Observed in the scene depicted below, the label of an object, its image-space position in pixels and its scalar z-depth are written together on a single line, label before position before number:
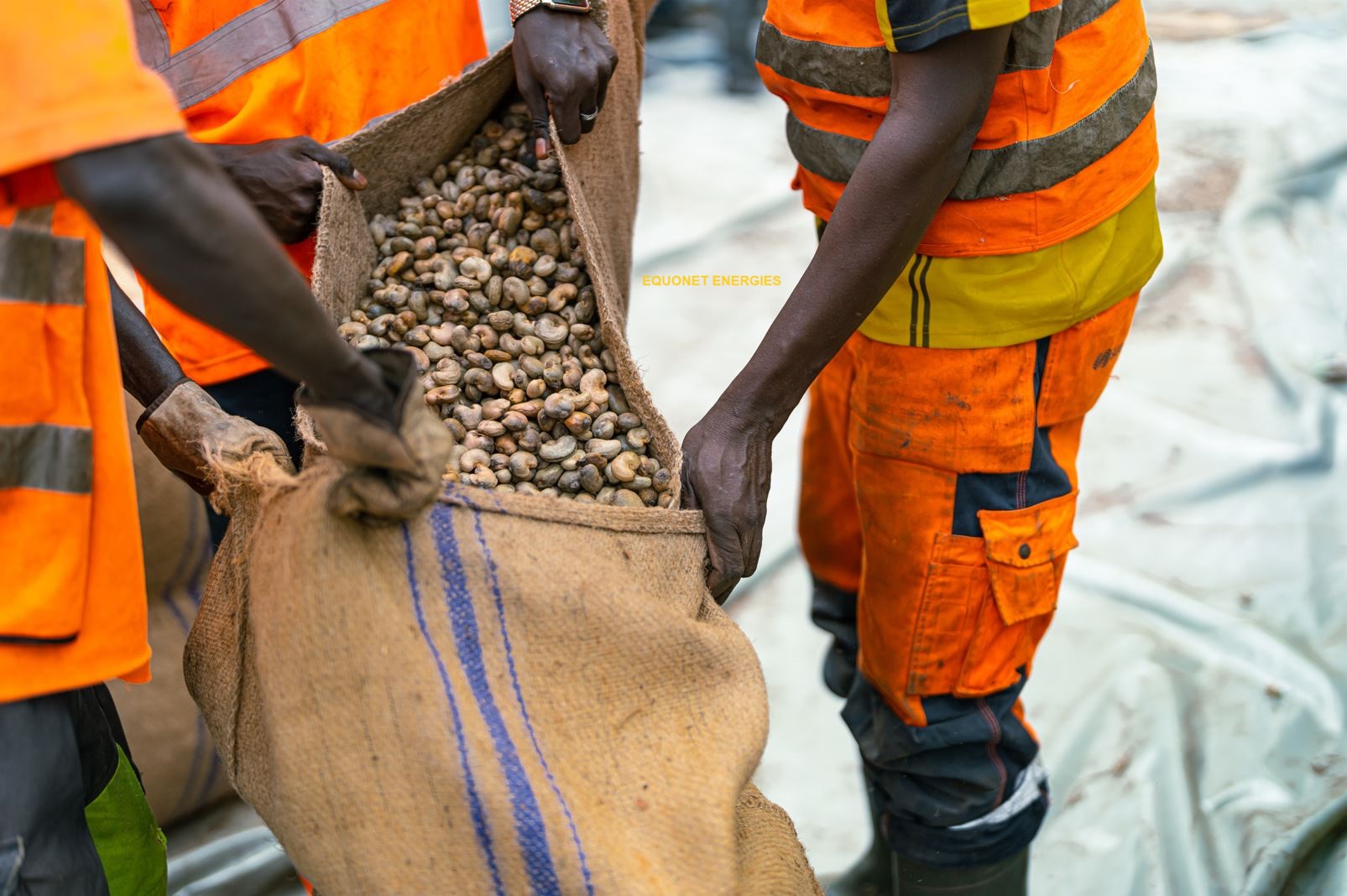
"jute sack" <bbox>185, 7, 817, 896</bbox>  1.04
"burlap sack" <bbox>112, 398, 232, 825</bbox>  1.97
